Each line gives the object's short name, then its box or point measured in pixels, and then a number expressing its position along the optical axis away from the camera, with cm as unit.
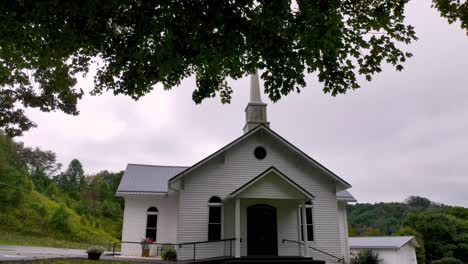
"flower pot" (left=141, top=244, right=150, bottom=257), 1909
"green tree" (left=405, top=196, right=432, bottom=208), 10339
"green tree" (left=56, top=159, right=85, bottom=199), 6047
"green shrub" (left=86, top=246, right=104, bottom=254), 1563
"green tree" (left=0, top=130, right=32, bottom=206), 3300
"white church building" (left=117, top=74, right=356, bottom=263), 1636
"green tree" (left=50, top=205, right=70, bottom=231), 3356
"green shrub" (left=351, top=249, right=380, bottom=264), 2089
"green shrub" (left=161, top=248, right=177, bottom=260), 1706
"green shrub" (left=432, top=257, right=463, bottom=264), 3941
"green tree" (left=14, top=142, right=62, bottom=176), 6132
